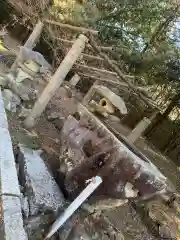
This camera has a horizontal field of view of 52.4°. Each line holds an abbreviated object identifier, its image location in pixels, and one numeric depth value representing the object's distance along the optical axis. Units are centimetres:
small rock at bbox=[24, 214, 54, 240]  263
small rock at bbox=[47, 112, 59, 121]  464
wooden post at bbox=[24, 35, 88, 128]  354
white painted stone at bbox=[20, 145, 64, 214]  275
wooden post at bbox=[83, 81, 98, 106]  477
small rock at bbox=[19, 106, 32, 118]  405
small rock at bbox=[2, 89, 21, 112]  394
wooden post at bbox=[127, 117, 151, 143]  556
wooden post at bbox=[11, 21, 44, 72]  494
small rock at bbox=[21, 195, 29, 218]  259
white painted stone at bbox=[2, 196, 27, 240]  207
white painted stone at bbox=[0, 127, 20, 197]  233
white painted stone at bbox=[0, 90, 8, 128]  298
